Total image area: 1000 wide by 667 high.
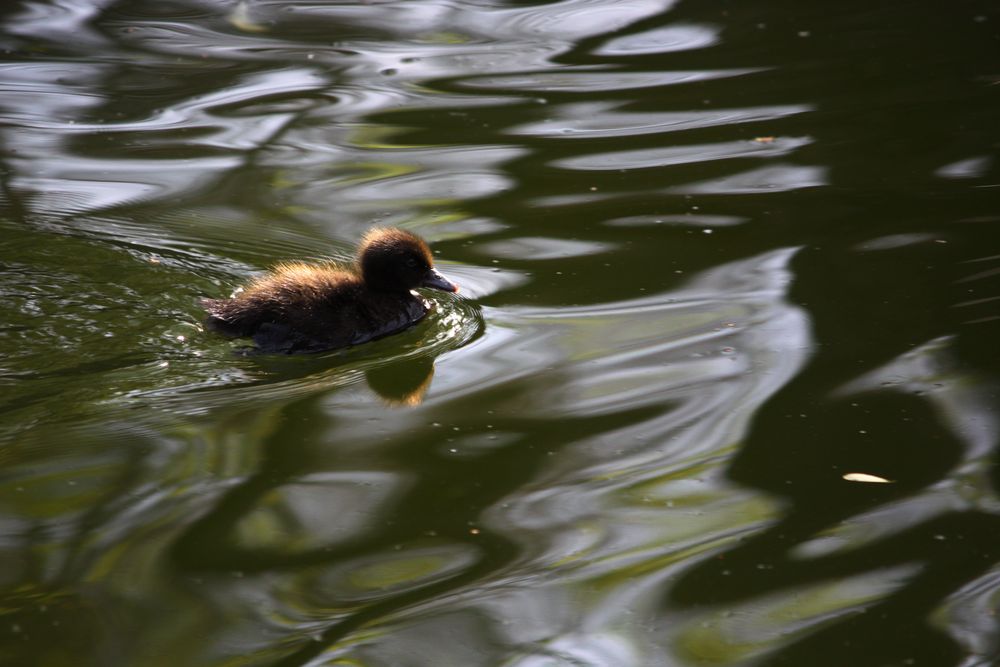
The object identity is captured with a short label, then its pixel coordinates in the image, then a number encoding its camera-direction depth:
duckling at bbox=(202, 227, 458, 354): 9.82
